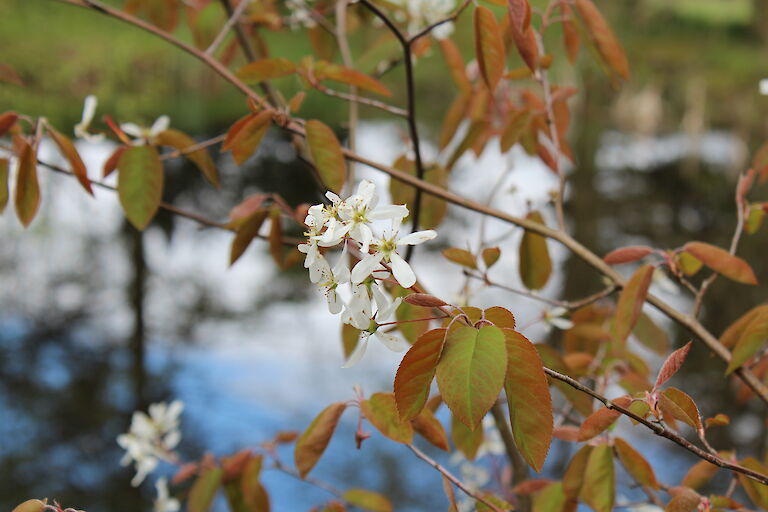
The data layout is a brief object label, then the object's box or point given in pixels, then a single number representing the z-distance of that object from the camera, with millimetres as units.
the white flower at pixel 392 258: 643
